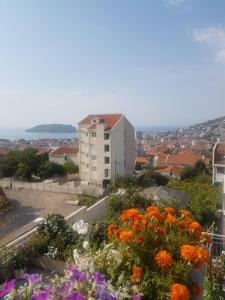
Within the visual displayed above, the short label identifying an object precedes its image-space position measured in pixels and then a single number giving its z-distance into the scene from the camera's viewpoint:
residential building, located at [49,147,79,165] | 35.05
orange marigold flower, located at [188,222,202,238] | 2.09
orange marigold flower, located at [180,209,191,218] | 2.30
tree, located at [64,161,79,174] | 28.25
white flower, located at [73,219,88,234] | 3.48
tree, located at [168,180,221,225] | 9.75
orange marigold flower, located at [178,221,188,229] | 2.13
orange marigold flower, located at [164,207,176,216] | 2.29
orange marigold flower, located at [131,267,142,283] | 1.90
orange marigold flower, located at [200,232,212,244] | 2.14
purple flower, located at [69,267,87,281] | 1.35
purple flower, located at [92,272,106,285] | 1.38
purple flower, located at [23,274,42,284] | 1.39
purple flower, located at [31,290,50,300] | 1.18
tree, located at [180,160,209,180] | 26.16
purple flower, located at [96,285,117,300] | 1.28
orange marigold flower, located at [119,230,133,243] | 1.97
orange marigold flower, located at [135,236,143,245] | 2.02
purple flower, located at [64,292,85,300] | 1.17
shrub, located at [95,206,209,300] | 1.89
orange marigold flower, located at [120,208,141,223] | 2.10
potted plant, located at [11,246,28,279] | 3.11
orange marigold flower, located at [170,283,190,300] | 1.63
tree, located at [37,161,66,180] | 25.59
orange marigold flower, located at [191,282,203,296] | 1.93
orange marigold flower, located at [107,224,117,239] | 2.28
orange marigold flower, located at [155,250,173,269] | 1.81
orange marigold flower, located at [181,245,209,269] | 1.79
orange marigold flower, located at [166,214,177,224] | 2.10
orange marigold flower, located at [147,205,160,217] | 2.13
